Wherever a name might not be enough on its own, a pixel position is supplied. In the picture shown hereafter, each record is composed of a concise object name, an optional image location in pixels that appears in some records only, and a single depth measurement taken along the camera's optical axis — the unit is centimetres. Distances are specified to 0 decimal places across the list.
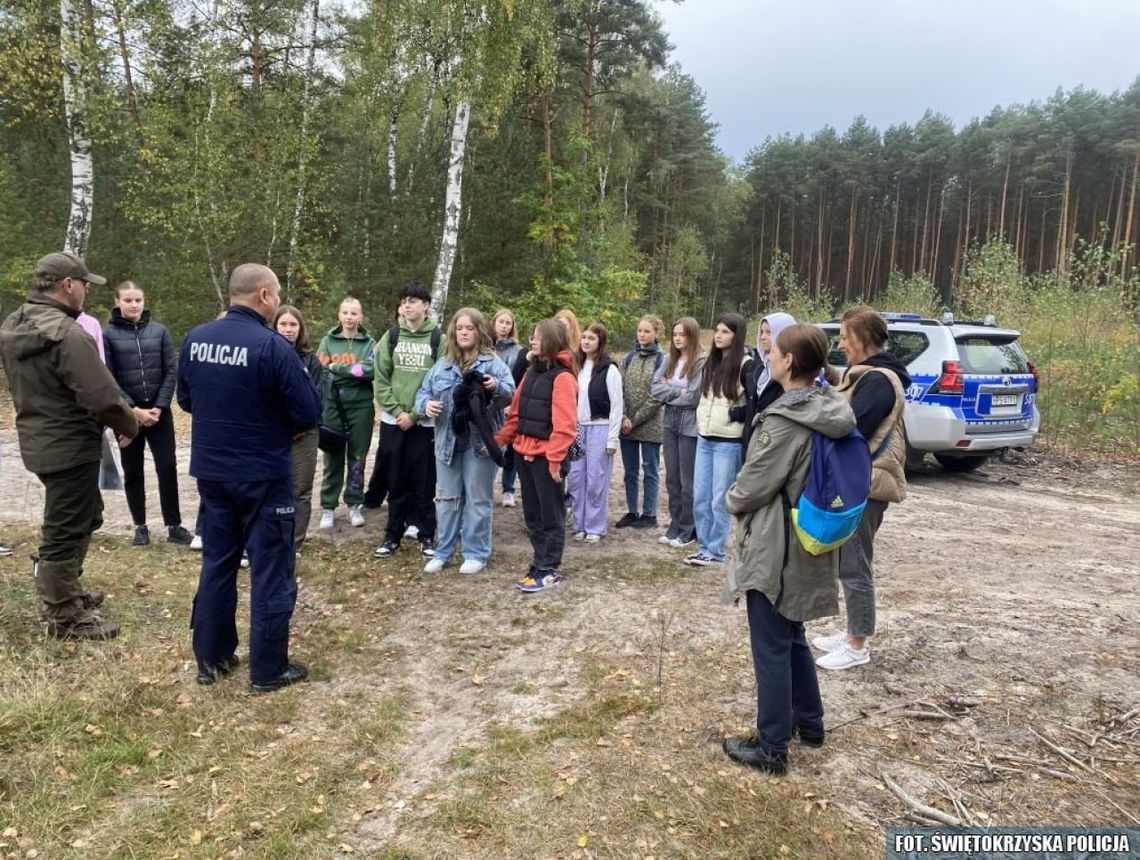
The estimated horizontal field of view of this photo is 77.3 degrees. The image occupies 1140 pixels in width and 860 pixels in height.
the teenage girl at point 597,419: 594
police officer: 331
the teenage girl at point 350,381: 589
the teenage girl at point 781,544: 272
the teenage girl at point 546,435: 482
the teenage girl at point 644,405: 619
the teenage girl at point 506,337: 654
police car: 791
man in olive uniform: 369
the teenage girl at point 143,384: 534
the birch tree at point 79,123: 1091
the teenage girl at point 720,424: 516
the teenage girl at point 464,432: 500
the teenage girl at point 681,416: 570
